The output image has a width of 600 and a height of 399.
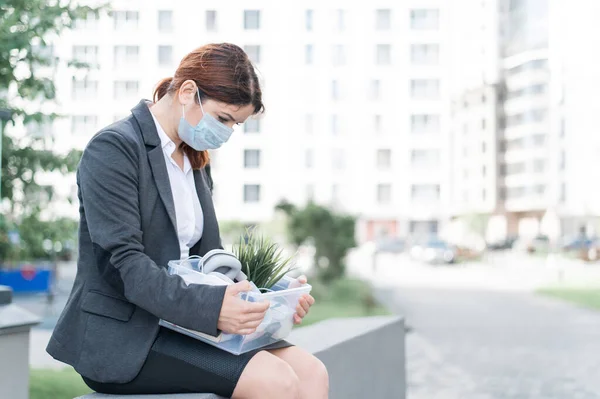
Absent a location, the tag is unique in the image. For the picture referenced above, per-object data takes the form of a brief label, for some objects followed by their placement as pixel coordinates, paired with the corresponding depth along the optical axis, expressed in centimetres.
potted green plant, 273
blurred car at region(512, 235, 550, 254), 5442
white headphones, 247
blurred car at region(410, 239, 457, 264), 4325
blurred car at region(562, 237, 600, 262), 4525
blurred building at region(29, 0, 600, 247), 6322
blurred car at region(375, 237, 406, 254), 5933
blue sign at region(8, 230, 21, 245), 604
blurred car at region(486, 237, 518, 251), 6228
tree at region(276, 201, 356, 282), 1897
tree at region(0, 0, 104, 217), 569
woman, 230
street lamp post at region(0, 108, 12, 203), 535
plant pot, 1414
